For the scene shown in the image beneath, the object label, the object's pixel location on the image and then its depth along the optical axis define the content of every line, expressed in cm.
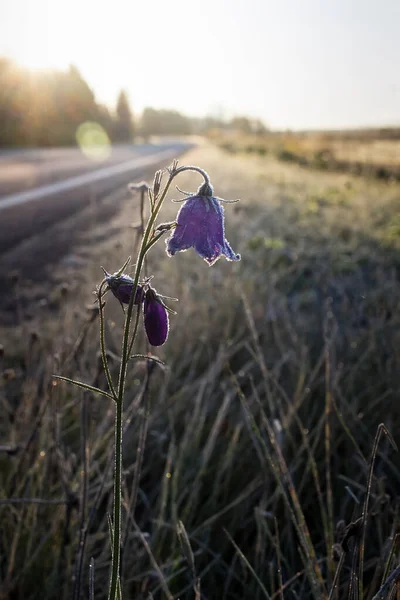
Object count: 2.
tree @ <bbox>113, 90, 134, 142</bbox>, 4092
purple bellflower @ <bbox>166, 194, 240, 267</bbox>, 22
